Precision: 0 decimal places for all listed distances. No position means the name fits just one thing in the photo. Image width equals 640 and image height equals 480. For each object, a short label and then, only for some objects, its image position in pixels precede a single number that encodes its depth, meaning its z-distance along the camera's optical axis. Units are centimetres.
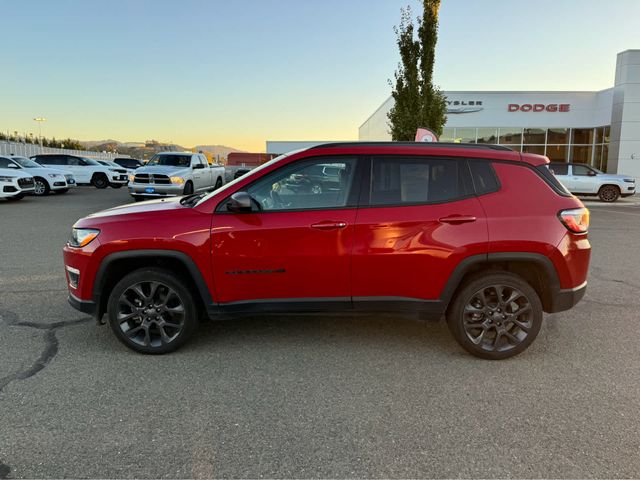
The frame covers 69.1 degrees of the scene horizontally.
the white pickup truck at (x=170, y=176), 1552
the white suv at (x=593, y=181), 1995
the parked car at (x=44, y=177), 1889
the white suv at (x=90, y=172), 2381
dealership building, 2716
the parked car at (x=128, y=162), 2971
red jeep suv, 372
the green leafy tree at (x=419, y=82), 1634
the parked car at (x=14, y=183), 1559
